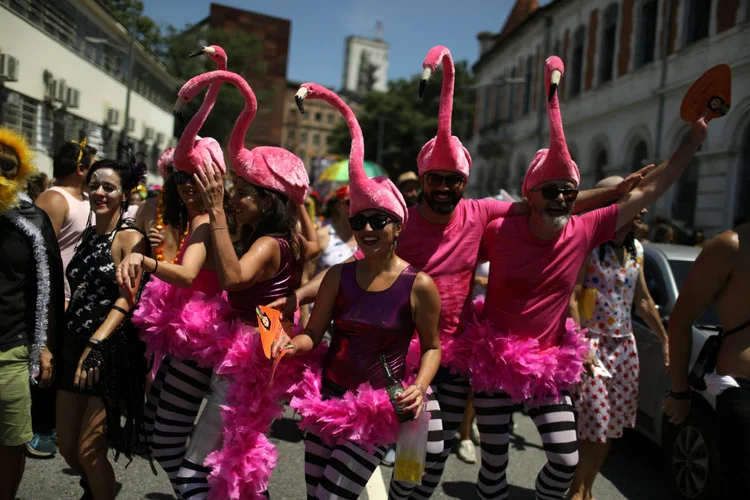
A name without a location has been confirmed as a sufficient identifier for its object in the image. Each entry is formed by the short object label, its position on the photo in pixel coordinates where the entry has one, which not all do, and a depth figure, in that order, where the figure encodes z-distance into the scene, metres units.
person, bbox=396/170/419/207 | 7.19
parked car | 4.24
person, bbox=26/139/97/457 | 4.61
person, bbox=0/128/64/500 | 3.11
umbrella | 14.73
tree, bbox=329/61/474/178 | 51.91
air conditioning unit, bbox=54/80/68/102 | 16.97
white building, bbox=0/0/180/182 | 12.95
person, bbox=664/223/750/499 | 2.66
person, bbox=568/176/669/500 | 4.24
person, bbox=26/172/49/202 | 6.60
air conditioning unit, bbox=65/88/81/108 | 17.80
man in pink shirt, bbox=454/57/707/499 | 3.28
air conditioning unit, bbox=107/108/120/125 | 22.95
